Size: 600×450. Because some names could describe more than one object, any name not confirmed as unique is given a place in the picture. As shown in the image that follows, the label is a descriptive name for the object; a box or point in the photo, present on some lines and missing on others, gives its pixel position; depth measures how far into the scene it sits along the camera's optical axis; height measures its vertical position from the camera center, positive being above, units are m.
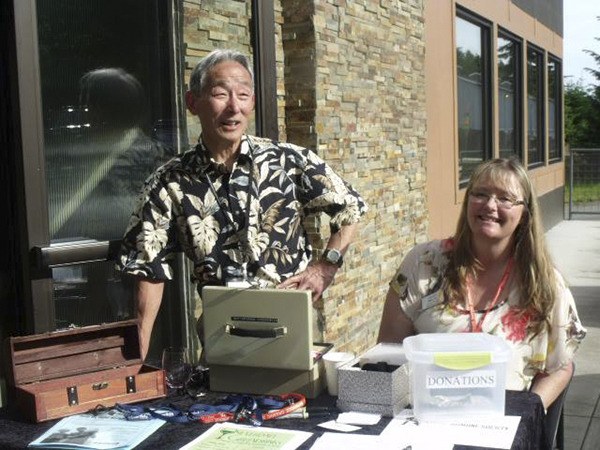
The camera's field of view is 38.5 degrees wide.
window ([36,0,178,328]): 3.85 +0.20
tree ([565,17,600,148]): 30.88 +1.08
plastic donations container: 2.29 -0.61
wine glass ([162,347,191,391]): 2.69 -0.64
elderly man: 3.02 -0.17
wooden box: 2.46 -0.61
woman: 2.93 -0.48
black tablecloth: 2.22 -0.72
